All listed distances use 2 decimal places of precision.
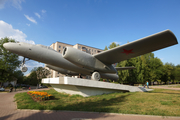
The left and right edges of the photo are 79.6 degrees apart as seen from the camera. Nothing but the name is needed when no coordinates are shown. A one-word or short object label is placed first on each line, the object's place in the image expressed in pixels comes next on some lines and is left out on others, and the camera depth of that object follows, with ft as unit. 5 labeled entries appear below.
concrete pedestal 33.12
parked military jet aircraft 28.91
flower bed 32.04
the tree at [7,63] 91.45
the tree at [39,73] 123.33
